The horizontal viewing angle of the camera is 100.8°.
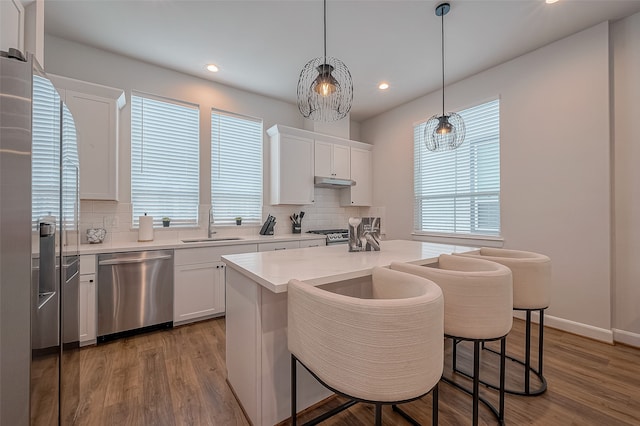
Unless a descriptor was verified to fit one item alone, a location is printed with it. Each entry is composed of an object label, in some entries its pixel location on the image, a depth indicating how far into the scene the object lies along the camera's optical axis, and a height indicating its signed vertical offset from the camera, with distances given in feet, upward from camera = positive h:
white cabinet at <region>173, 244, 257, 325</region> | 9.32 -2.54
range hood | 13.82 +1.69
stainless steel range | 13.02 -1.10
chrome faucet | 11.51 -0.53
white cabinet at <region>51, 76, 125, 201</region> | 8.37 +2.71
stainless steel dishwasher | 8.05 -2.51
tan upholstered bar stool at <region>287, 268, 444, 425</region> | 2.94 -1.53
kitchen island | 4.61 -1.96
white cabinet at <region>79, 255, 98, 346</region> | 7.71 -2.52
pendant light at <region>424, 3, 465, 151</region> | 7.70 +2.55
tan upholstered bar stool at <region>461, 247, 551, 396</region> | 5.80 -1.61
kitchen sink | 10.75 -1.07
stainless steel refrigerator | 2.64 -0.31
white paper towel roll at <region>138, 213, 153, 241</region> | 9.87 -0.52
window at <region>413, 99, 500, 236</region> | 11.07 +1.50
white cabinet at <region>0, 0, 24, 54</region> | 4.12 +3.21
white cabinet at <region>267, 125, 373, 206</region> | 12.89 +2.66
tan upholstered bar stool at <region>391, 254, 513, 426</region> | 4.36 -1.54
